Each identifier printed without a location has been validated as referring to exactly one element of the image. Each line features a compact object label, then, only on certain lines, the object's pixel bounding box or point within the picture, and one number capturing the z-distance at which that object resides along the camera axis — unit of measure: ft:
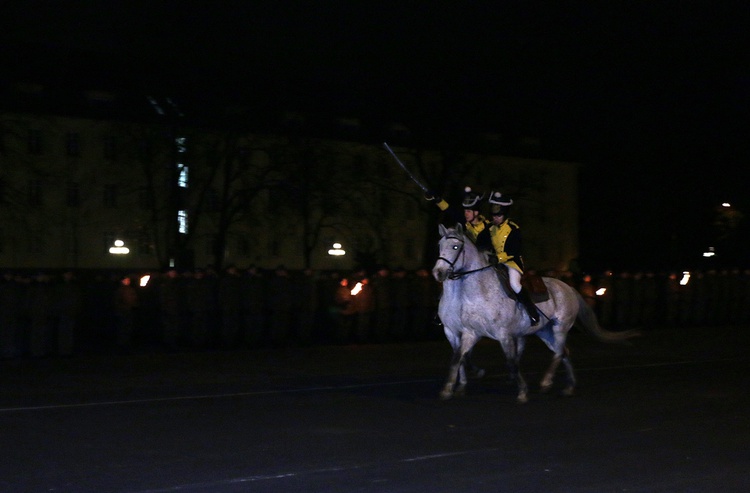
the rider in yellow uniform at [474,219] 45.65
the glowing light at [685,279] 98.85
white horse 43.50
